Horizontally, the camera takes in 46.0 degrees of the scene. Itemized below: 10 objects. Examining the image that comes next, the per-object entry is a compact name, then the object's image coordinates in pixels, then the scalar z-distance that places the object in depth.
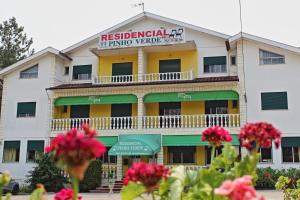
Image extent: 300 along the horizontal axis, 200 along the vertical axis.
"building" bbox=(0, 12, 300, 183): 22.16
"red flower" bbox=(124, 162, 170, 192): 2.20
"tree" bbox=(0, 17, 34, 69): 40.94
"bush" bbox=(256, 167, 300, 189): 19.84
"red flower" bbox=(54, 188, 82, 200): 2.92
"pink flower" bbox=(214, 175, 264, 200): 1.69
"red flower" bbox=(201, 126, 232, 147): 3.40
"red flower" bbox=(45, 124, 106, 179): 1.71
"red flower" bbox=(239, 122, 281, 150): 2.54
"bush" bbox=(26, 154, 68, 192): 21.38
